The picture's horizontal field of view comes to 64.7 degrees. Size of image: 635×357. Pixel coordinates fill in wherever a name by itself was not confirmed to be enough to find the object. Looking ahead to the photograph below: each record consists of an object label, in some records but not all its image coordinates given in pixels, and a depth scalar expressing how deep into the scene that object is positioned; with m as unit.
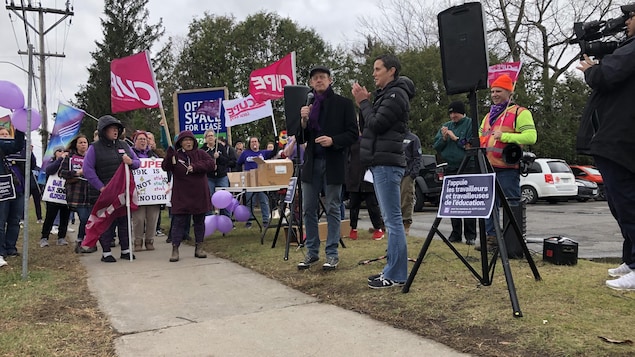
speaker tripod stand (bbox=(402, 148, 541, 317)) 3.84
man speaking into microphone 5.28
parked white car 16.97
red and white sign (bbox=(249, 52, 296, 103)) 10.85
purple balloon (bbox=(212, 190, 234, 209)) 7.62
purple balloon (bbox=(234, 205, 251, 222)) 8.25
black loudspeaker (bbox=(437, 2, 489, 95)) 3.88
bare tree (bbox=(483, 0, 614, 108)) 30.41
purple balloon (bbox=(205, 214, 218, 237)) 7.68
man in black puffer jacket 4.36
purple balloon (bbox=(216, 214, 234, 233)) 7.92
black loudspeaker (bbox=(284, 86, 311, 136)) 5.70
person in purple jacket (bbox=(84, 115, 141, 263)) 6.65
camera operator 3.58
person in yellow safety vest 5.38
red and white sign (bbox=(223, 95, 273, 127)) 11.41
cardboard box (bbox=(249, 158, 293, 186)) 7.93
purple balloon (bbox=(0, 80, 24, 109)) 5.46
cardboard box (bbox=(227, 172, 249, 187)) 8.18
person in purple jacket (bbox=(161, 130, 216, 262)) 6.64
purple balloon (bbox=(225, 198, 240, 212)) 8.14
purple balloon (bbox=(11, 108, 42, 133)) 5.86
